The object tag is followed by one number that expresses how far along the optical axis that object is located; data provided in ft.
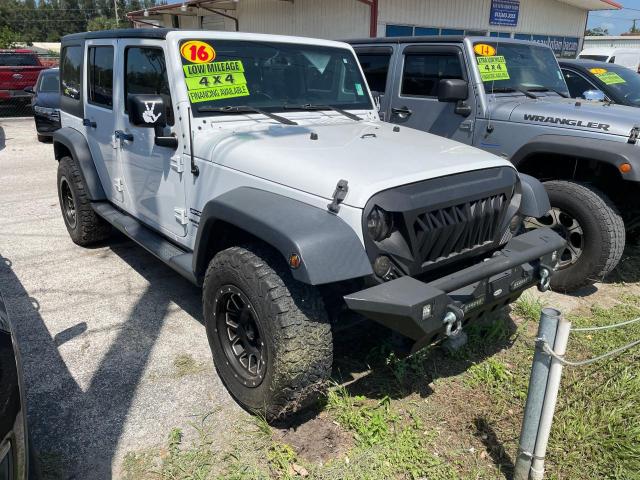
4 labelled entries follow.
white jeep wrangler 7.81
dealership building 44.83
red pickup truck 48.14
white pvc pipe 6.93
